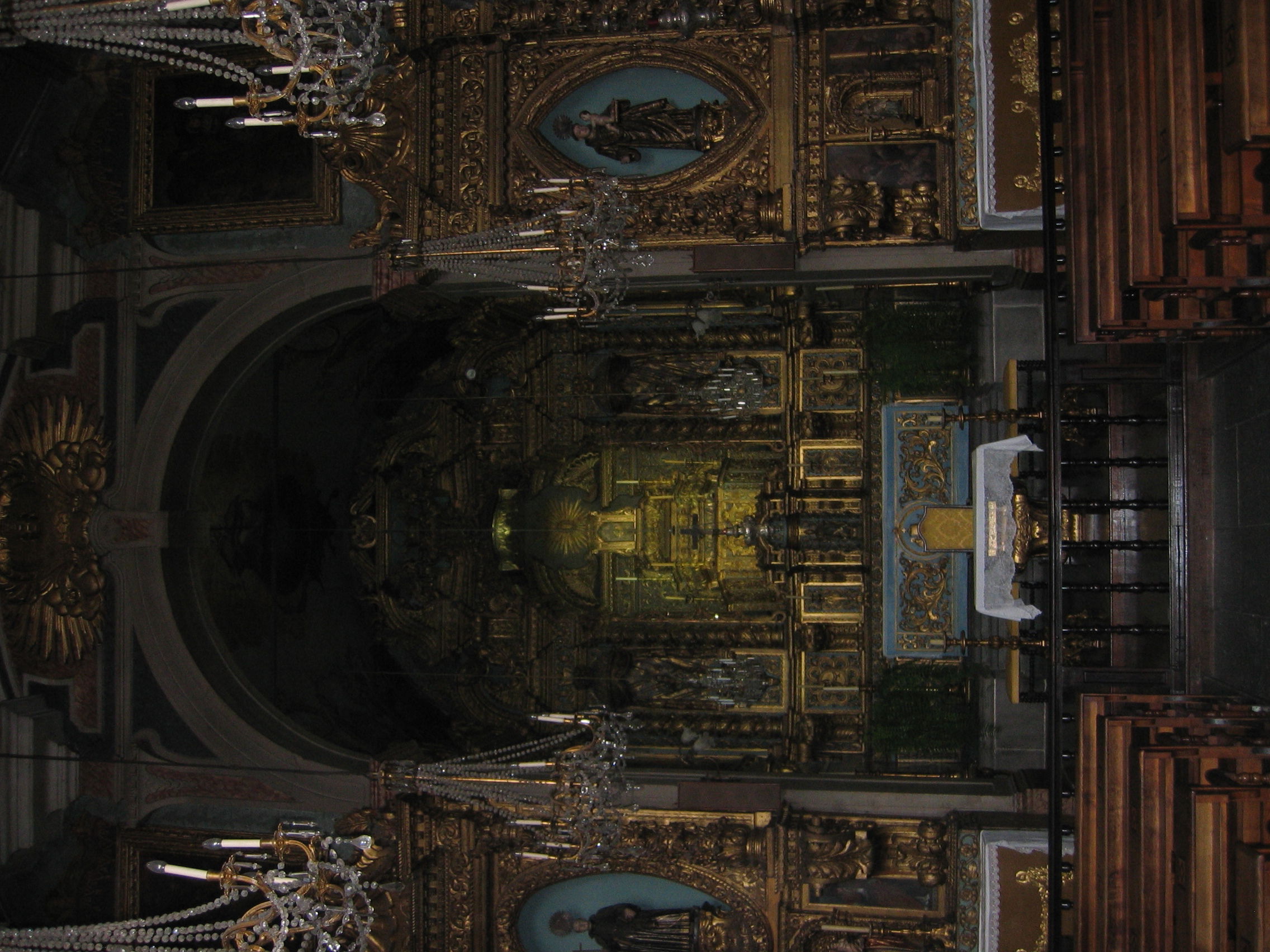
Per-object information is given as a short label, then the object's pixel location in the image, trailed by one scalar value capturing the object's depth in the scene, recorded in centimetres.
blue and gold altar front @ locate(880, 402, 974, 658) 868
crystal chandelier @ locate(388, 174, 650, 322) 722
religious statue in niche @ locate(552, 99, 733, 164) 826
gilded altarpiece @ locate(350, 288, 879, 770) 938
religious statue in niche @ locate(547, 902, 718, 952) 811
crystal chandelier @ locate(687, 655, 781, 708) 951
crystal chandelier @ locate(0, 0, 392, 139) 505
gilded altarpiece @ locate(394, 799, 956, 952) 770
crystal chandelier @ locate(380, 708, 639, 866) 716
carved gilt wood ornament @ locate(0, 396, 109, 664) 840
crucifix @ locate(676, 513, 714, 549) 976
